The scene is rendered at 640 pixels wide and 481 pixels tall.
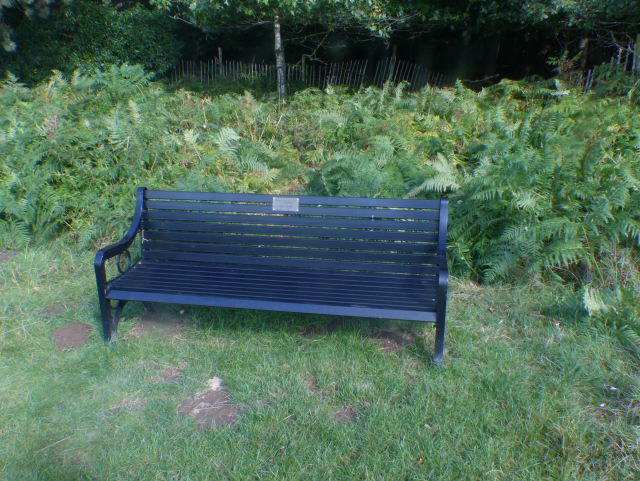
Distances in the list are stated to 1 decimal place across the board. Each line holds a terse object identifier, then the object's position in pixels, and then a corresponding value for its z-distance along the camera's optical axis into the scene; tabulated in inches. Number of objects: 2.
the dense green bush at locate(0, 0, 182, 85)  594.2
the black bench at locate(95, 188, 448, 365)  120.1
